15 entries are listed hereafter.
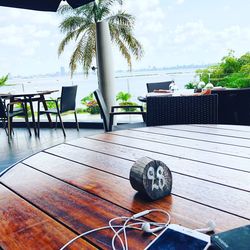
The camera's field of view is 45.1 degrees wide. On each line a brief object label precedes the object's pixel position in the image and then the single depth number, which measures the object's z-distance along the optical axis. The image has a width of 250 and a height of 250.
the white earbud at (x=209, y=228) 0.81
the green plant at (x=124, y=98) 6.96
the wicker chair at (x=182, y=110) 2.46
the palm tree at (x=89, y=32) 7.29
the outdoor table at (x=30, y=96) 5.72
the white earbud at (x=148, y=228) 0.83
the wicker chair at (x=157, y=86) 4.76
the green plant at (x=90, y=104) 7.24
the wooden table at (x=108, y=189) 0.85
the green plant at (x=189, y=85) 5.40
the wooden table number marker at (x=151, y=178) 1.00
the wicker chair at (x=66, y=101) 5.46
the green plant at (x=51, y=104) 8.43
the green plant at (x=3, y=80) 7.71
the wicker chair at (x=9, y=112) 5.34
